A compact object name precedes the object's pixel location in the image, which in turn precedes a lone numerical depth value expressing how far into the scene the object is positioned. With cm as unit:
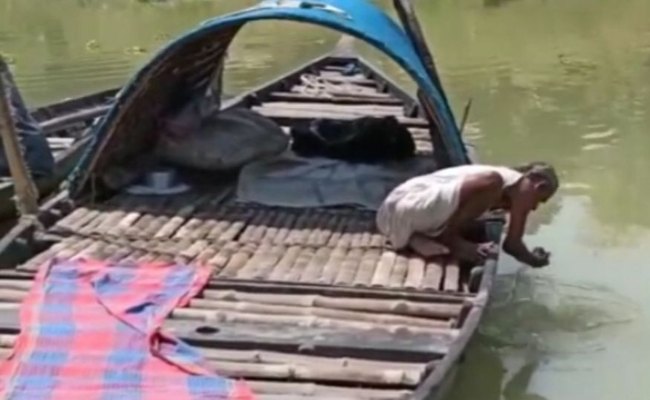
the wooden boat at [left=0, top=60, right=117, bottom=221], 607
